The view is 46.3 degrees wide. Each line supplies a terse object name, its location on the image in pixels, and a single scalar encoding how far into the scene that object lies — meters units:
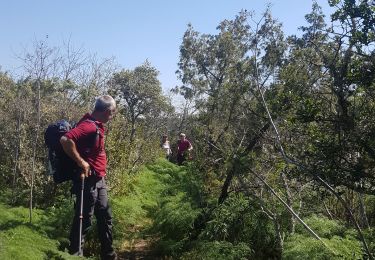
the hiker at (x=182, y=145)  15.54
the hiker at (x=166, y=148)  19.75
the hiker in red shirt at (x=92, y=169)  5.16
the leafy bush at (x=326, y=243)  4.35
